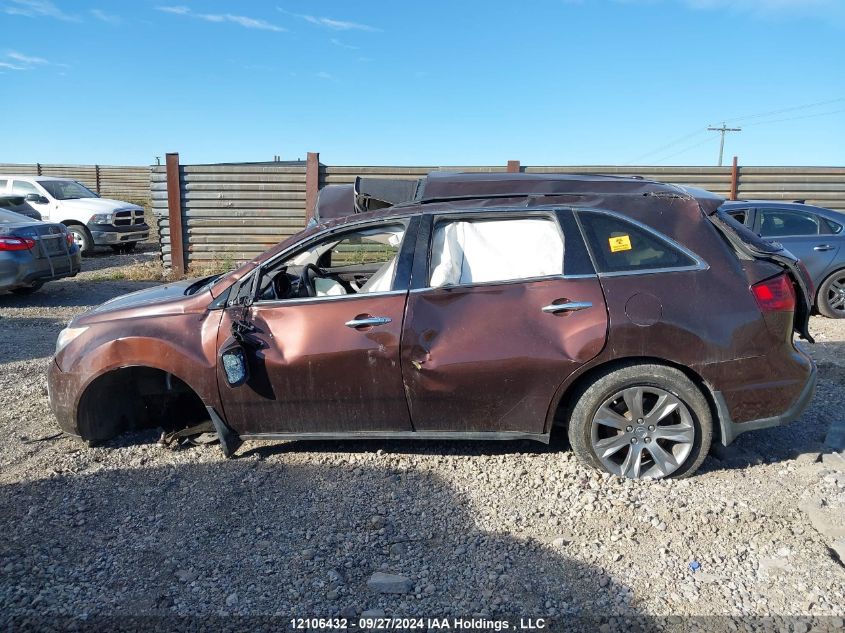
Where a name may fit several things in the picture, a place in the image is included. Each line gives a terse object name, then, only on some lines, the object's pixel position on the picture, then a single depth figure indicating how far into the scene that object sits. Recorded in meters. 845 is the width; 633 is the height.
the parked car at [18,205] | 13.46
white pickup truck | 15.77
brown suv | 3.82
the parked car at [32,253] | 9.86
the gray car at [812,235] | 8.48
